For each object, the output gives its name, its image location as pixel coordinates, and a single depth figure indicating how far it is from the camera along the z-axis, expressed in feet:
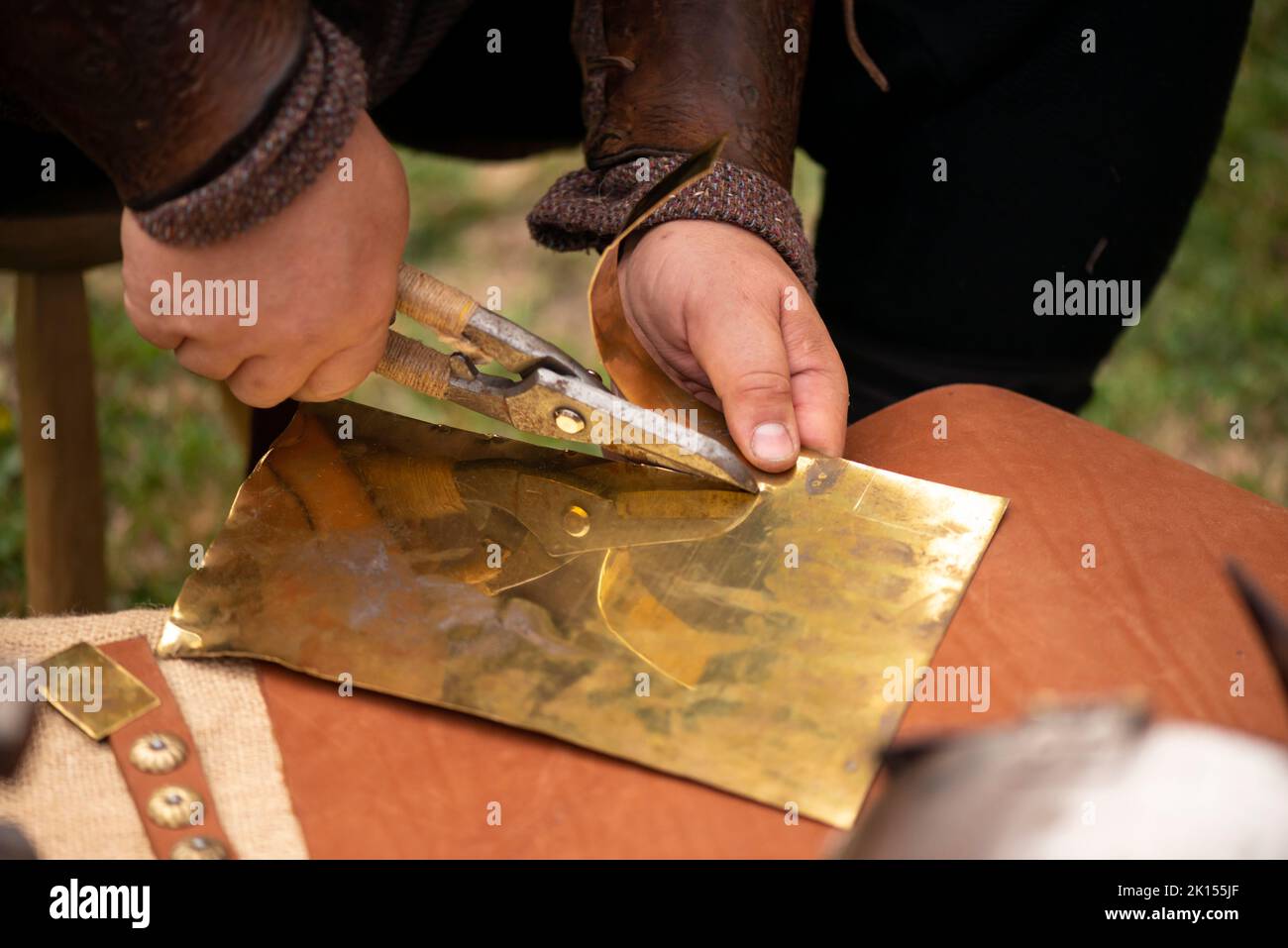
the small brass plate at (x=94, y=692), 2.32
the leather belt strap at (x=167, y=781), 2.11
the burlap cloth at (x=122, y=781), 2.11
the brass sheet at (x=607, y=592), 2.27
